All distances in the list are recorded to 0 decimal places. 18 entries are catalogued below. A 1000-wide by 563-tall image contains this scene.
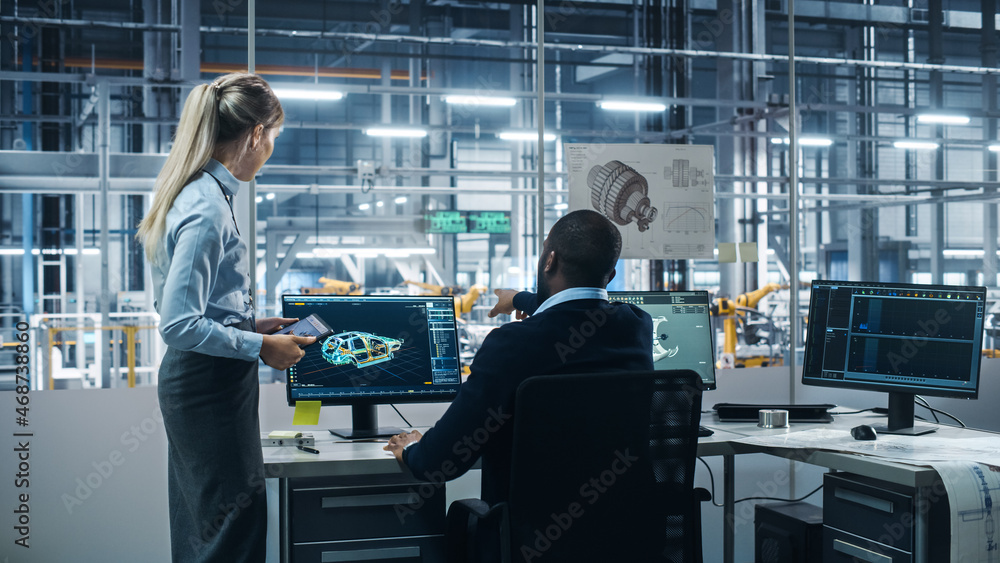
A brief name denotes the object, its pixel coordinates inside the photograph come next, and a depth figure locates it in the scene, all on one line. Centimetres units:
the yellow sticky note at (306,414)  228
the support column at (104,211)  405
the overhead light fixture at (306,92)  692
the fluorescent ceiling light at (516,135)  923
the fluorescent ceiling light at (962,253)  1219
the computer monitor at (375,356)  230
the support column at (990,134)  733
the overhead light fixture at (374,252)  1097
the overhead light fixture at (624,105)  826
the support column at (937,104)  896
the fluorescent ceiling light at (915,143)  936
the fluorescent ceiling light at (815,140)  938
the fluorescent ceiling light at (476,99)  807
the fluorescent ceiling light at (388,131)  876
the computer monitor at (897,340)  236
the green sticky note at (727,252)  328
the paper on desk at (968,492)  189
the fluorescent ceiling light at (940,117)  784
